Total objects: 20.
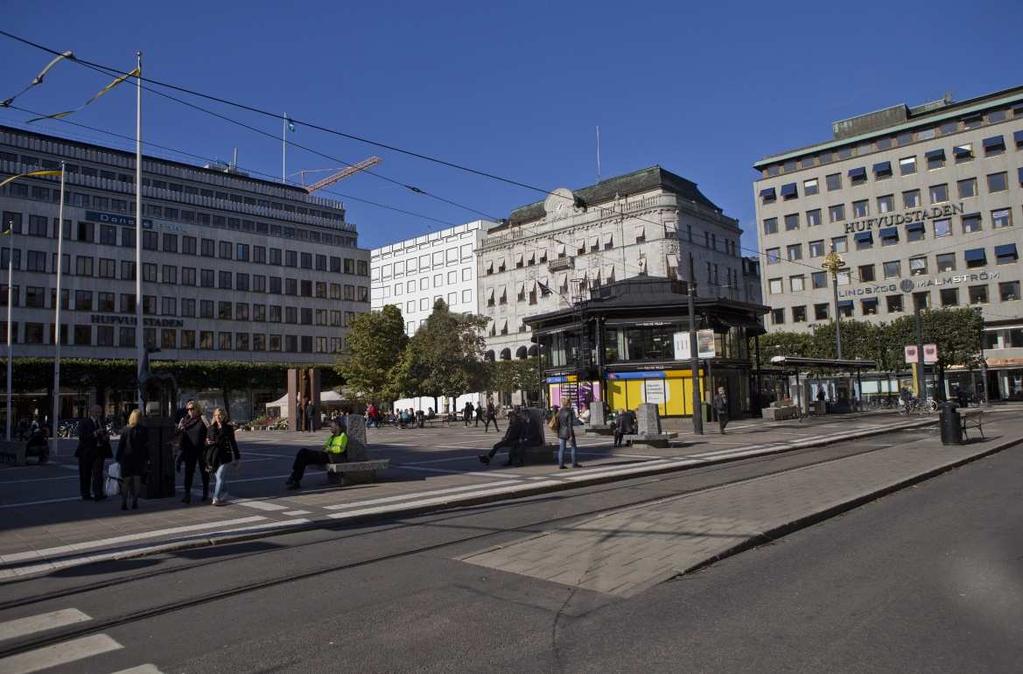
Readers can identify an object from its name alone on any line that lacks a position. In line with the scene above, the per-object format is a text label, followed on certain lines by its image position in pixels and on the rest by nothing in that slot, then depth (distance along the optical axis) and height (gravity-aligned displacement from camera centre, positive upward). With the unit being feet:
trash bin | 61.31 -3.87
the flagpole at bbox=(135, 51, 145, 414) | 88.97 +25.62
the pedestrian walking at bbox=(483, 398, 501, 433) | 116.91 -2.48
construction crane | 338.64 +105.04
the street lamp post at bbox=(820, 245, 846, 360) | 169.49 +30.24
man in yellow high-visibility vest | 44.47 -3.12
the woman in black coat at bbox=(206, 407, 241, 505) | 38.11 -2.10
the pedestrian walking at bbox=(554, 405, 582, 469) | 52.80 -2.47
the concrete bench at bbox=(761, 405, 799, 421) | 114.73 -4.10
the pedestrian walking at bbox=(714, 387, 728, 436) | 89.35 -2.33
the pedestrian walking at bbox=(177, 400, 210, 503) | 39.63 -1.68
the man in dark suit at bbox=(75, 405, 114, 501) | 41.60 -2.45
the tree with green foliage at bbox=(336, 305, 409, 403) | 181.88 +11.95
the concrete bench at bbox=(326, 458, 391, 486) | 44.98 -4.23
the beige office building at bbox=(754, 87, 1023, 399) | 195.62 +49.75
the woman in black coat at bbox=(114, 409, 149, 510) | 36.91 -2.31
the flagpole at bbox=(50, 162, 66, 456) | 98.04 +6.84
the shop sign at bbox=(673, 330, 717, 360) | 88.43 +5.68
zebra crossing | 15.03 -5.20
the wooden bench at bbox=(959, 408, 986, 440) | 65.92 -3.32
